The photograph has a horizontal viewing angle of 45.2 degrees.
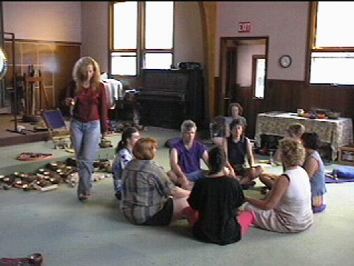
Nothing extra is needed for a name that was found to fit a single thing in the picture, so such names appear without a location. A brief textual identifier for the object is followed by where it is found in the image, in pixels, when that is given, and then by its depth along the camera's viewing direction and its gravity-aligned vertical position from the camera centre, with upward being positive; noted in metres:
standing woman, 3.91 -0.34
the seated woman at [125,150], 3.96 -0.67
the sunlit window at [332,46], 6.93 +0.62
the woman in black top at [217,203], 2.96 -0.86
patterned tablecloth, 6.29 -0.68
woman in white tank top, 3.22 -0.90
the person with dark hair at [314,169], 3.76 -0.76
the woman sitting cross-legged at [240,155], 4.54 -0.79
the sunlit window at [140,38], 9.30 +0.92
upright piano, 8.55 -0.36
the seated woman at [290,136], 4.14 -0.52
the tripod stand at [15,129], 6.84 -0.88
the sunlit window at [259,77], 8.84 +0.10
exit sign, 7.87 +1.02
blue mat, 5.20 -1.18
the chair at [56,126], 6.85 -0.80
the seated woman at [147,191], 3.35 -0.89
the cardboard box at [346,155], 6.25 -1.04
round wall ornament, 7.50 +0.37
